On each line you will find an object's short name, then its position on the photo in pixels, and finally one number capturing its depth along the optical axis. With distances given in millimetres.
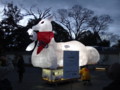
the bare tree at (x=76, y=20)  25958
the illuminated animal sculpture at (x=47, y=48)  6179
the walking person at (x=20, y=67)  7133
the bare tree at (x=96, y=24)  26457
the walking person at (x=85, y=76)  6559
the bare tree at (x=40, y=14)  23864
